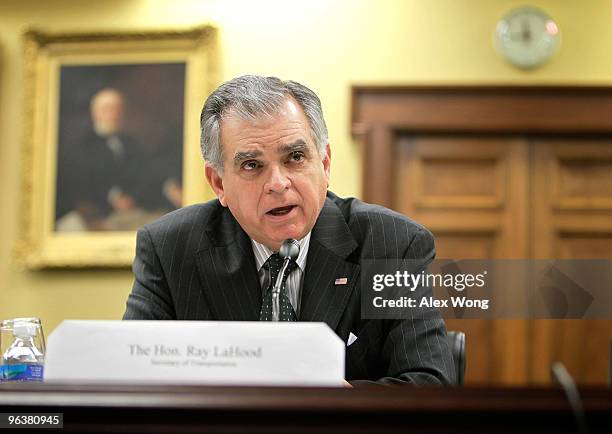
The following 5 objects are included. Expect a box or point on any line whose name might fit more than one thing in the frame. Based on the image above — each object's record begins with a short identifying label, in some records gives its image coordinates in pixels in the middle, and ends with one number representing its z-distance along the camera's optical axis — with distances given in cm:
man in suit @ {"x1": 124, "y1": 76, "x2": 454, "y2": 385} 441
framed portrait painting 923
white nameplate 266
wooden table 229
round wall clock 900
